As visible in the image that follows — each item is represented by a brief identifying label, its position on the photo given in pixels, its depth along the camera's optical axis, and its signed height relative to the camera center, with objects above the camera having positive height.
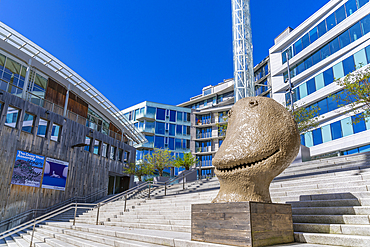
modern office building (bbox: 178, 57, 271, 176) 41.88 +14.73
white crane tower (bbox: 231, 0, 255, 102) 30.78 +17.46
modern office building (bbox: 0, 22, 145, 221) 15.87 +4.26
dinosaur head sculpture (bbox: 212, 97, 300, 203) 4.82 +0.84
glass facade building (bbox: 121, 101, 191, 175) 43.31 +11.72
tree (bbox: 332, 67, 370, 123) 11.04 +4.70
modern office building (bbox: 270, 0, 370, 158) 22.45 +13.18
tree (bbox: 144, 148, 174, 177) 26.61 +3.64
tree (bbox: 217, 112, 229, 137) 20.19 +8.76
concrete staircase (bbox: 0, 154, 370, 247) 4.63 -0.40
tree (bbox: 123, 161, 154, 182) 26.58 +2.69
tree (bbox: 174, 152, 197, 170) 27.23 +3.55
